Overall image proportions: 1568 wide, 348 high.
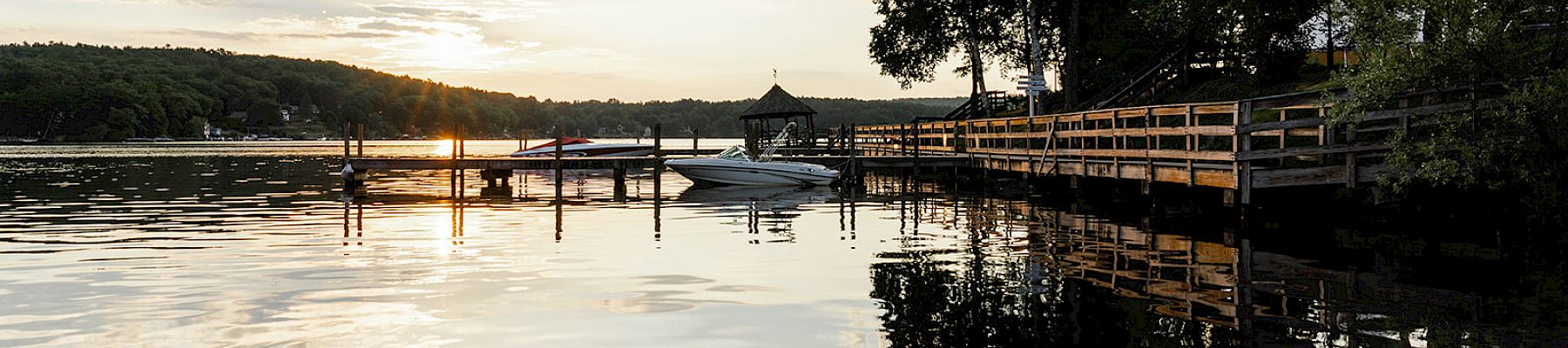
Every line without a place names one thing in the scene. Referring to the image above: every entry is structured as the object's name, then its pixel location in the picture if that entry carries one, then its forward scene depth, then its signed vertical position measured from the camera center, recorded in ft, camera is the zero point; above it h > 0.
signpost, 144.75 +8.21
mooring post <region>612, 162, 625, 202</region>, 120.67 -2.48
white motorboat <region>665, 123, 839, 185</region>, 120.57 -1.53
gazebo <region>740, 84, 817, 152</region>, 193.47 +6.78
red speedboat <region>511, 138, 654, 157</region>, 188.78 +0.51
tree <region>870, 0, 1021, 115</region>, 193.16 +18.67
